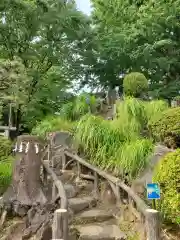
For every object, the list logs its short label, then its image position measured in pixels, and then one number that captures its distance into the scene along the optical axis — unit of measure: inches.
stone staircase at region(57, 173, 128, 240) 133.0
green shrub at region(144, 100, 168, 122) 216.1
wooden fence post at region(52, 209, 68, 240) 104.8
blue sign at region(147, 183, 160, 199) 107.0
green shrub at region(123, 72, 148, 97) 364.8
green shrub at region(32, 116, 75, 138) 277.2
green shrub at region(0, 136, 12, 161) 281.3
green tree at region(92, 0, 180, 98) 354.5
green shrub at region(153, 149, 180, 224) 117.6
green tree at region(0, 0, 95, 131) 317.7
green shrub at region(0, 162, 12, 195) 207.5
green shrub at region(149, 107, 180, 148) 173.6
